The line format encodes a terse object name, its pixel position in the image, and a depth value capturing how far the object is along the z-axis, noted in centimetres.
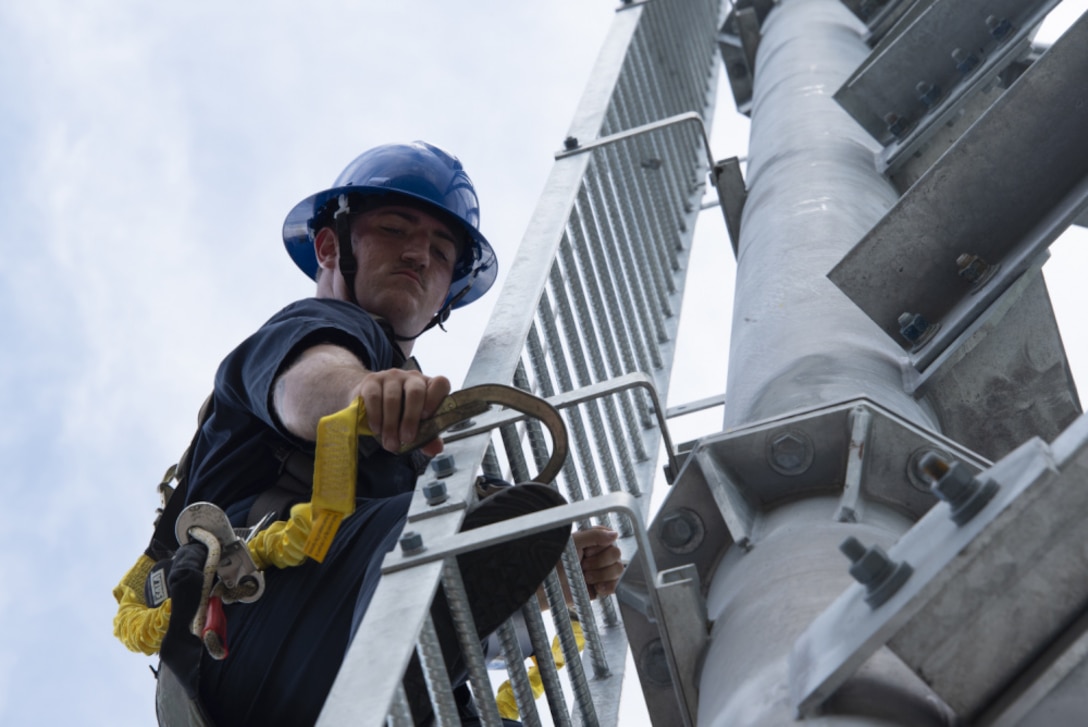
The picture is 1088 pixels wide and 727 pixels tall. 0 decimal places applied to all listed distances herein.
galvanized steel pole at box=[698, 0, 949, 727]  226
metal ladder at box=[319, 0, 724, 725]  285
